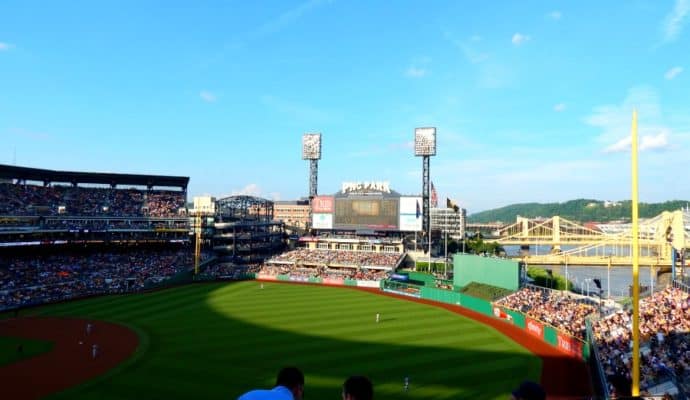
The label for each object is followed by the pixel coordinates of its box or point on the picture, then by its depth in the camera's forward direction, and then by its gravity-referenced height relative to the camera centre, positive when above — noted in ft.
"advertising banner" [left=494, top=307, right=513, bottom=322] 129.39 -28.27
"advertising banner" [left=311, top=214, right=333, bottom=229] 266.98 -0.87
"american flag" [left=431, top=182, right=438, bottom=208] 235.99 +13.03
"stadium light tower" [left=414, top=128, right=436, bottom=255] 274.98 +48.31
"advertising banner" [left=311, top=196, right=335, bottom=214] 267.59 +9.67
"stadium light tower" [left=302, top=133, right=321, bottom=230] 320.09 +47.75
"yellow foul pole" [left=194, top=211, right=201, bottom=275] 210.24 -18.09
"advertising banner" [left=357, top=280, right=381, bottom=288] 199.53 -29.39
